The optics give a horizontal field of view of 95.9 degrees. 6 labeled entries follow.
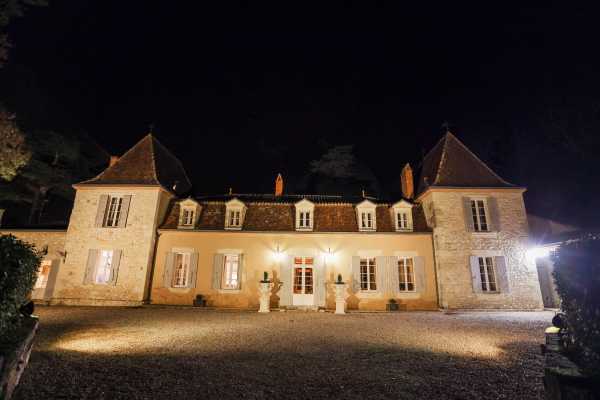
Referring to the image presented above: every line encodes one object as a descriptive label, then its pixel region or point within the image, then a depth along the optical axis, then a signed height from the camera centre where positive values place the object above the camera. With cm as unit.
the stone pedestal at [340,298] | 1124 -95
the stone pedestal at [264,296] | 1130 -94
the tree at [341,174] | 2130 +785
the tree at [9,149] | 1014 +446
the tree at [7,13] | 836 +771
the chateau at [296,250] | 1193 +103
